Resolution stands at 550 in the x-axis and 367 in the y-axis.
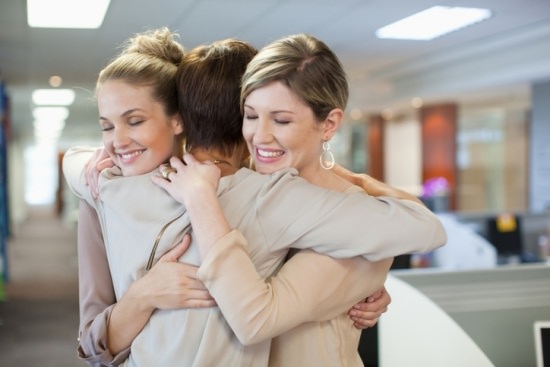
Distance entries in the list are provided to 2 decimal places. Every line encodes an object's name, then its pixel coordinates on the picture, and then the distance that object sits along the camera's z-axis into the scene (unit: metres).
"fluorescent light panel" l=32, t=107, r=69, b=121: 14.21
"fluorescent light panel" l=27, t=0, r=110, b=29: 5.40
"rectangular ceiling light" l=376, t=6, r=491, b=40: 6.03
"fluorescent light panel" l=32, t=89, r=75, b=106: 11.40
